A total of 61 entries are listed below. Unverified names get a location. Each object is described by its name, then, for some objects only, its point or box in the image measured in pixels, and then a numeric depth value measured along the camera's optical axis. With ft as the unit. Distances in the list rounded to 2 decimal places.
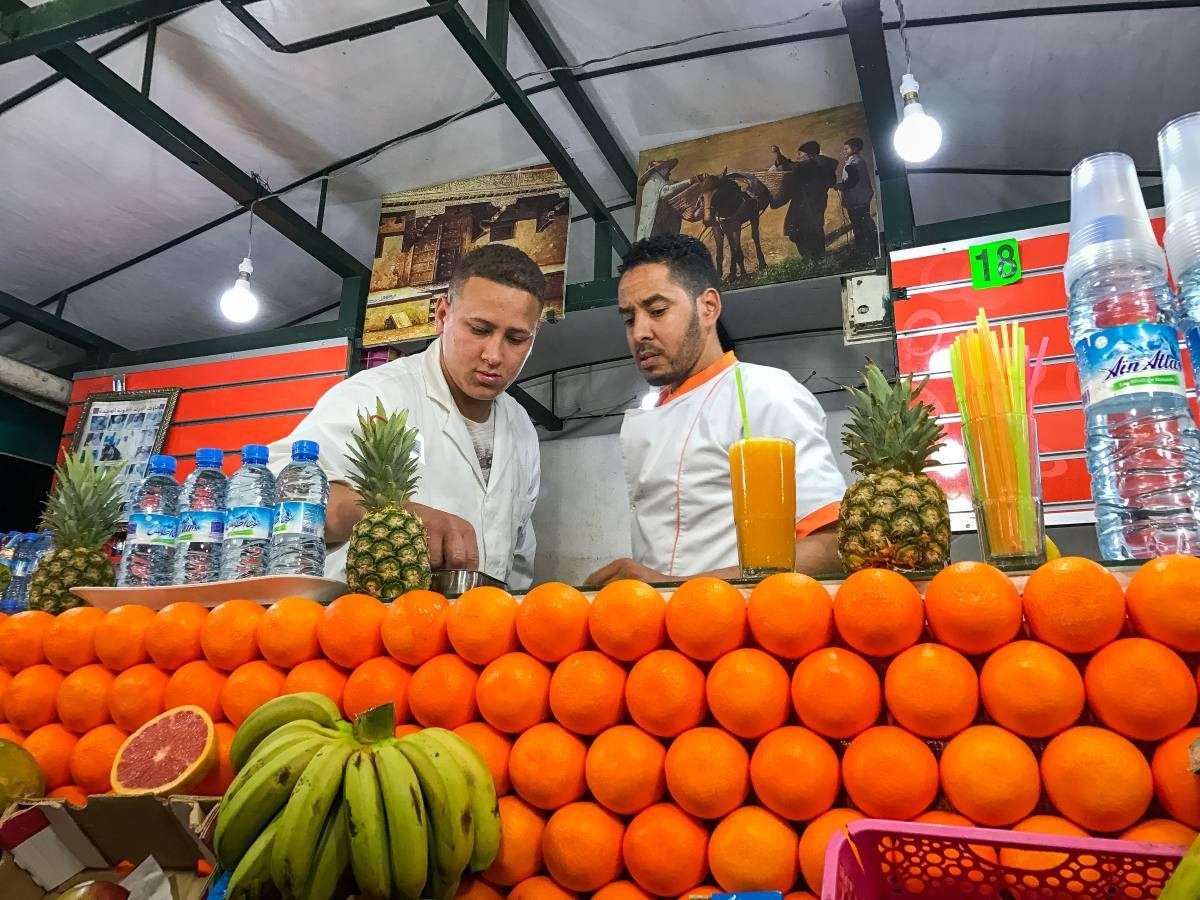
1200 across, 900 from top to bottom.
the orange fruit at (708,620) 3.92
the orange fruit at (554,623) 4.23
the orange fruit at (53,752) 5.24
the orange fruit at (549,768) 3.91
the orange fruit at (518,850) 3.87
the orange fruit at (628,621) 4.07
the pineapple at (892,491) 4.36
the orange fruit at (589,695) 4.00
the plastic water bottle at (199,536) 6.41
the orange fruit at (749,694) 3.67
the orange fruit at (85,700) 5.31
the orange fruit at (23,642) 5.83
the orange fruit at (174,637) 5.18
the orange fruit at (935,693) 3.43
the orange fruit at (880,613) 3.63
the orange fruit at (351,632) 4.70
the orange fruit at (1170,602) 3.22
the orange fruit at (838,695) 3.57
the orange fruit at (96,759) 5.07
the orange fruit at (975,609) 3.50
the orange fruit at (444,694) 4.35
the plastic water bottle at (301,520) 5.93
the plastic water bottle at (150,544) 6.70
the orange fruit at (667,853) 3.59
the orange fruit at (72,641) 5.57
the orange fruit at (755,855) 3.39
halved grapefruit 4.33
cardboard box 4.00
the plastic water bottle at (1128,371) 4.27
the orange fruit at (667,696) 3.85
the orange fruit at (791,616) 3.79
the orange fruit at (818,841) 3.33
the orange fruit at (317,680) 4.68
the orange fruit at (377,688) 4.54
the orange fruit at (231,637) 5.00
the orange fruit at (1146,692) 3.17
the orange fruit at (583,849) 3.71
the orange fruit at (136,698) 5.15
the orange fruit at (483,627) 4.38
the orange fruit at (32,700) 5.48
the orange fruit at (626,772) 3.76
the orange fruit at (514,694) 4.13
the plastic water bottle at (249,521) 6.18
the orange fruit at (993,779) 3.20
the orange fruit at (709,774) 3.58
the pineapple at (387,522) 5.27
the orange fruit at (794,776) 3.47
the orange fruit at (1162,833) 3.03
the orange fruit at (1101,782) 3.10
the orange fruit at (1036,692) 3.30
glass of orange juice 4.91
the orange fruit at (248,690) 4.76
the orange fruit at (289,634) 4.82
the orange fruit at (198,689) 4.99
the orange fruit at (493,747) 4.14
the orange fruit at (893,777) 3.35
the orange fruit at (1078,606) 3.37
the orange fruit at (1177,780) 3.06
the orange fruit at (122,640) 5.34
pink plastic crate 2.77
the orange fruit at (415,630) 4.57
